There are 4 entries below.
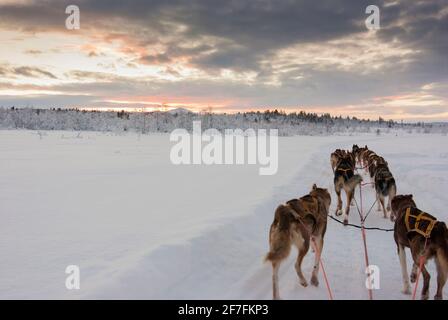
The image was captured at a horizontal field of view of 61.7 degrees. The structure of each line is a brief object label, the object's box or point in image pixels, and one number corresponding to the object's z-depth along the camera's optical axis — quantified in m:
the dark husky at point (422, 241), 3.80
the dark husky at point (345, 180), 8.61
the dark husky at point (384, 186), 8.52
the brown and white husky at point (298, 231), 4.04
